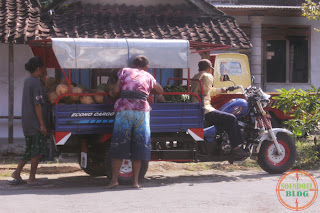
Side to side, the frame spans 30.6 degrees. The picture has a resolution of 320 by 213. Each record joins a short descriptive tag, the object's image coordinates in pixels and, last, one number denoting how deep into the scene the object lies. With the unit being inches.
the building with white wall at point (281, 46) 685.3
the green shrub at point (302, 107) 404.5
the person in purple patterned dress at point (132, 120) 301.6
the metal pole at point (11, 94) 464.8
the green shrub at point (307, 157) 386.1
